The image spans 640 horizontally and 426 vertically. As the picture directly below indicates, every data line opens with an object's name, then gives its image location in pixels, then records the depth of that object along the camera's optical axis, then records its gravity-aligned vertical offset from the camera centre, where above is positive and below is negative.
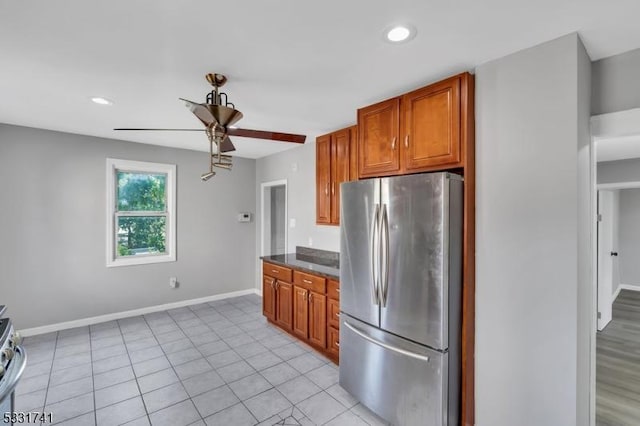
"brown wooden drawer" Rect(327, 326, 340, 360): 2.93 -1.29
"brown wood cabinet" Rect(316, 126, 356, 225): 3.32 +0.52
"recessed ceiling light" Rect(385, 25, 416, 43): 1.58 +0.99
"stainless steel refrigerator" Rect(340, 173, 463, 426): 1.86 -0.58
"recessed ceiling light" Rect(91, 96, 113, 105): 2.61 +1.00
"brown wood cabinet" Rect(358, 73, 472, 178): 2.01 +0.63
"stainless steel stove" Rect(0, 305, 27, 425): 1.25 -0.71
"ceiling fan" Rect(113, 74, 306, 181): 1.91 +0.63
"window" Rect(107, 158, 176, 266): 4.12 +0.00
